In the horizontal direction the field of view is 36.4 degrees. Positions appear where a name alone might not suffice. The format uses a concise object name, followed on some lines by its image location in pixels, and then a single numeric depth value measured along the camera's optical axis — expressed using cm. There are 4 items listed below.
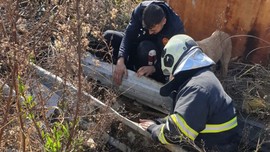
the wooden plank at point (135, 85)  397
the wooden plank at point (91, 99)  323
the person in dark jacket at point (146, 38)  403
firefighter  299
